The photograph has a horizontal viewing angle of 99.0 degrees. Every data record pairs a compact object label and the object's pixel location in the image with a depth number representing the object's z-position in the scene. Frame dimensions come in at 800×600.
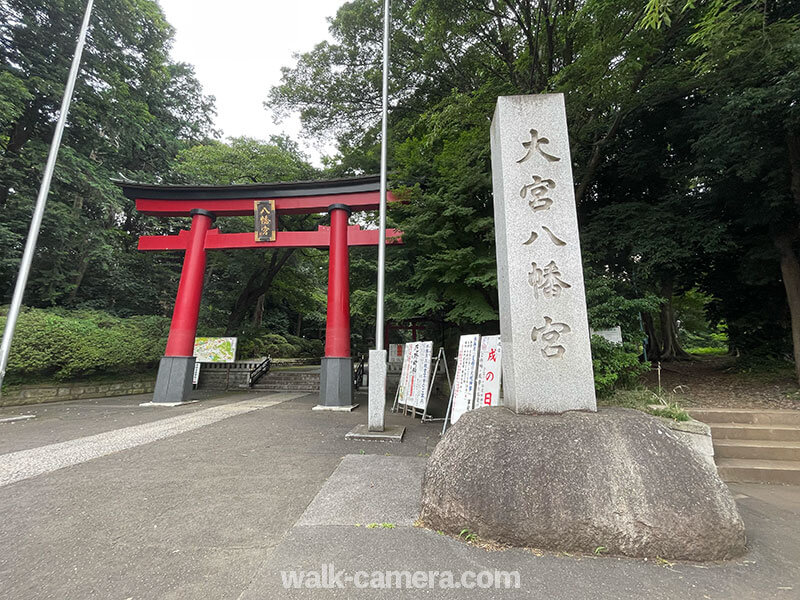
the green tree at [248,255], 12.23
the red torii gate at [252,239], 8.40
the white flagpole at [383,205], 5.61
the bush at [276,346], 15.31
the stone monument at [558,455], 2.16
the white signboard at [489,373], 4.84
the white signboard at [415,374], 6.74
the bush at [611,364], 5.10
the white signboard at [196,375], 12.43
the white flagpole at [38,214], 6.52
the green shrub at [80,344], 8.08
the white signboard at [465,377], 5.11
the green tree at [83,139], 10.08
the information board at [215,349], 11.16
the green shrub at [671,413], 4.01
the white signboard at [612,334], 5.25
